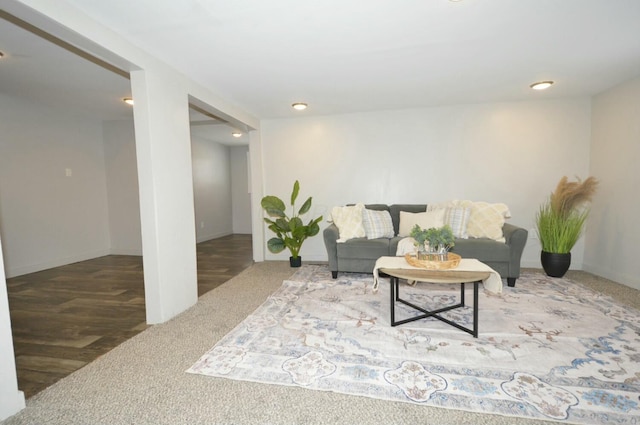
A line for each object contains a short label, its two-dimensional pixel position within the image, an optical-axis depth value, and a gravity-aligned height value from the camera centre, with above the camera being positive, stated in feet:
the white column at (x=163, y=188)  7.56 +0.20
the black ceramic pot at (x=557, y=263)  11.17 -3.01
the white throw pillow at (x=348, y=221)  12.03 -1.29
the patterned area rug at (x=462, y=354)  4.90 -3.56
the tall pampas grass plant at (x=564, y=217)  11.07 -1.26
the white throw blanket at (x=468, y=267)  7.14 -2.04
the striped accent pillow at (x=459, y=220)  11.59 -1.30
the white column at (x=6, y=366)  4.52 -2.66
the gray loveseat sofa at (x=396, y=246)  10.47 -2.34
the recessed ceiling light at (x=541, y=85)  10.48 +3.75
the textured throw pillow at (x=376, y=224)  12.22 -1.48
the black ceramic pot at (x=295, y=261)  13.98 -3.38
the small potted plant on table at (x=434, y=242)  7.41 -1.40
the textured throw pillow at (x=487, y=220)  11.21 -1.31
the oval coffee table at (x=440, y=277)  6.64 -2.07
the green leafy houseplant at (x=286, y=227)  13.17 -1.62
